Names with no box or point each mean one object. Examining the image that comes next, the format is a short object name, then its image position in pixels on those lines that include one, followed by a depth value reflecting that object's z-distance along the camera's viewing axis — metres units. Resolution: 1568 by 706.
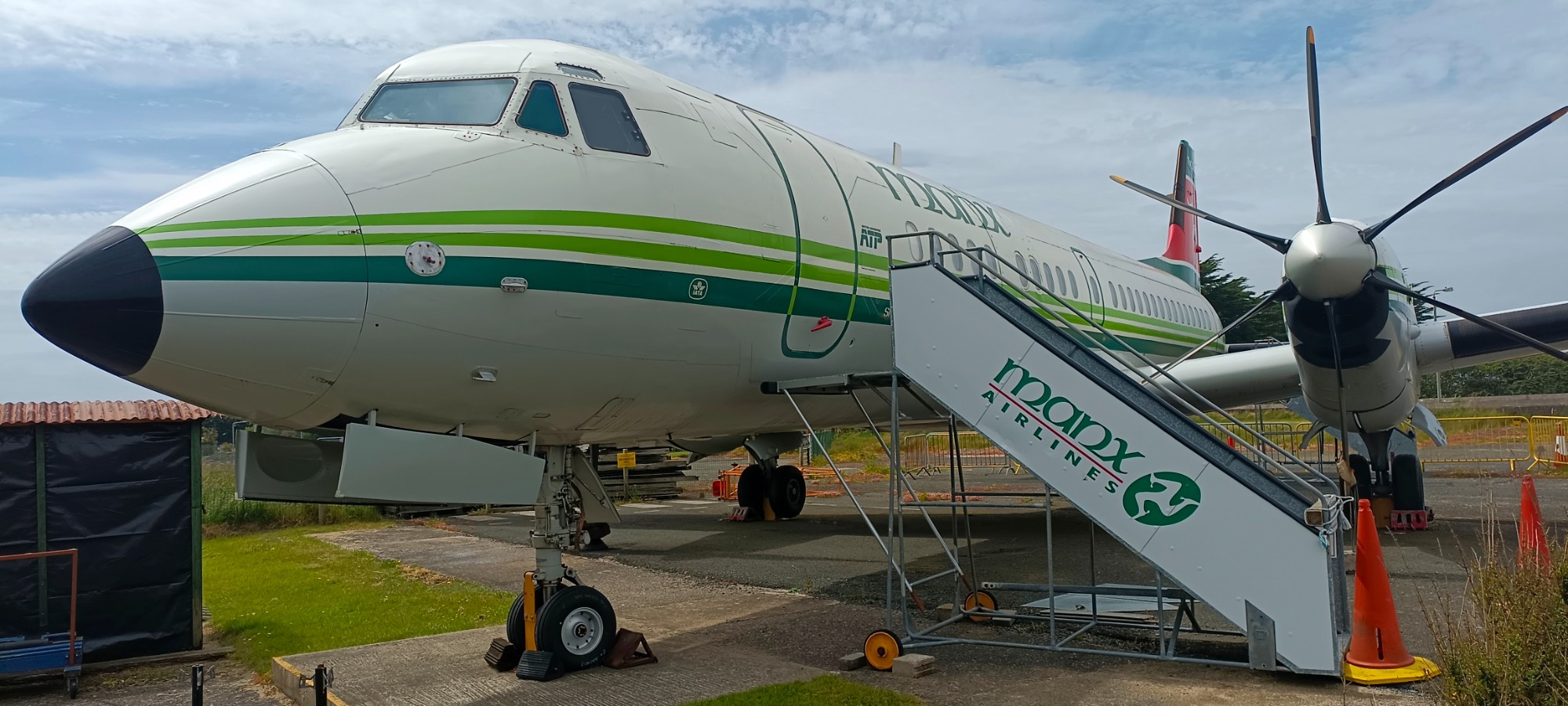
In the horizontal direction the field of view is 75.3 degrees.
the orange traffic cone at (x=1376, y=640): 6.19
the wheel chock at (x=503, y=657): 7.26
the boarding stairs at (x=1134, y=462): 5.95
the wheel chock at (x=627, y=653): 7.21
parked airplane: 5.25
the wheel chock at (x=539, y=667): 6.88
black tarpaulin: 8.26
